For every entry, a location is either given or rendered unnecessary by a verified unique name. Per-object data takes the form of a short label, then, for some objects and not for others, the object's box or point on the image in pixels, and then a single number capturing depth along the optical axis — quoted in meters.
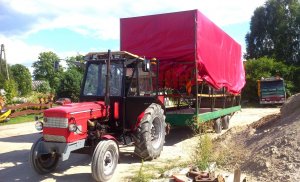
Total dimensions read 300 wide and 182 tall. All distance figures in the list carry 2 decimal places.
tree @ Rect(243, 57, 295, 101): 22.61
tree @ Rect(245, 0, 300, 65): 33.00
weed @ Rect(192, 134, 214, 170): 4.50
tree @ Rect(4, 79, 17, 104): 18.28
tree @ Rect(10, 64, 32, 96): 33.81
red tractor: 4.76
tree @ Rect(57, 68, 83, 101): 22.31
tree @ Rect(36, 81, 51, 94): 31.38
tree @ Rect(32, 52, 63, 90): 58.31
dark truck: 20.16
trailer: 7.43
